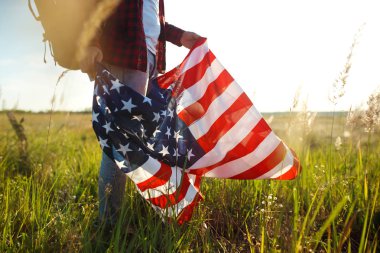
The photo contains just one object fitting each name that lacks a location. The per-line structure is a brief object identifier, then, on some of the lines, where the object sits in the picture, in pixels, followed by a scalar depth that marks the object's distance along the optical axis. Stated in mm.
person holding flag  2086
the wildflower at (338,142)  2627
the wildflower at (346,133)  2809
